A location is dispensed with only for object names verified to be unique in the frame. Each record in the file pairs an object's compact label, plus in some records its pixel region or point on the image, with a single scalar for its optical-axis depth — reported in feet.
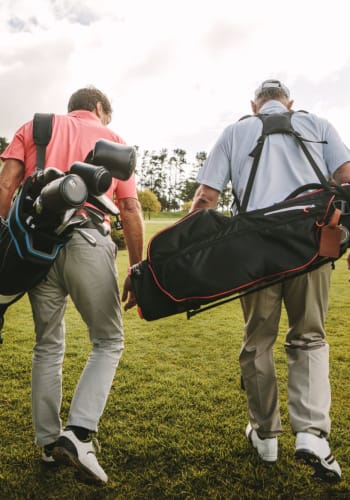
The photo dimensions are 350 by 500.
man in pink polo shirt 7.67
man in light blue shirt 7.63
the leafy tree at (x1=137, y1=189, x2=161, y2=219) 186.50
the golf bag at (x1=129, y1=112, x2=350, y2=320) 6.77
